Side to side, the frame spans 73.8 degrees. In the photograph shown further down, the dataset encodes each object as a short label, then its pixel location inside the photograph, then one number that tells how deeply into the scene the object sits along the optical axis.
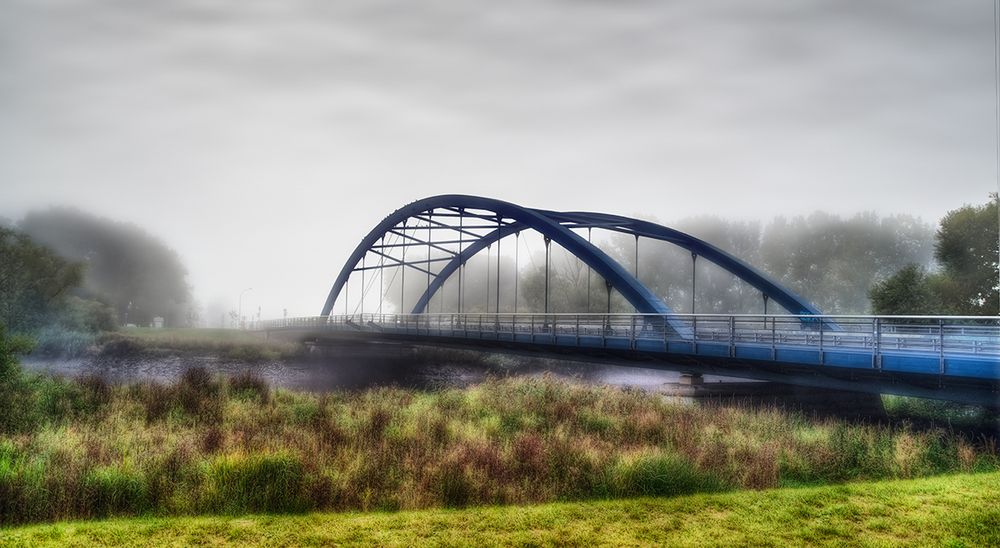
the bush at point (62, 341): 37.72
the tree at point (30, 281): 35.31
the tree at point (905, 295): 35.66
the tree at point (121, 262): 54.97
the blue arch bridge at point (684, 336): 15.72
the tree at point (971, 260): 43.19
